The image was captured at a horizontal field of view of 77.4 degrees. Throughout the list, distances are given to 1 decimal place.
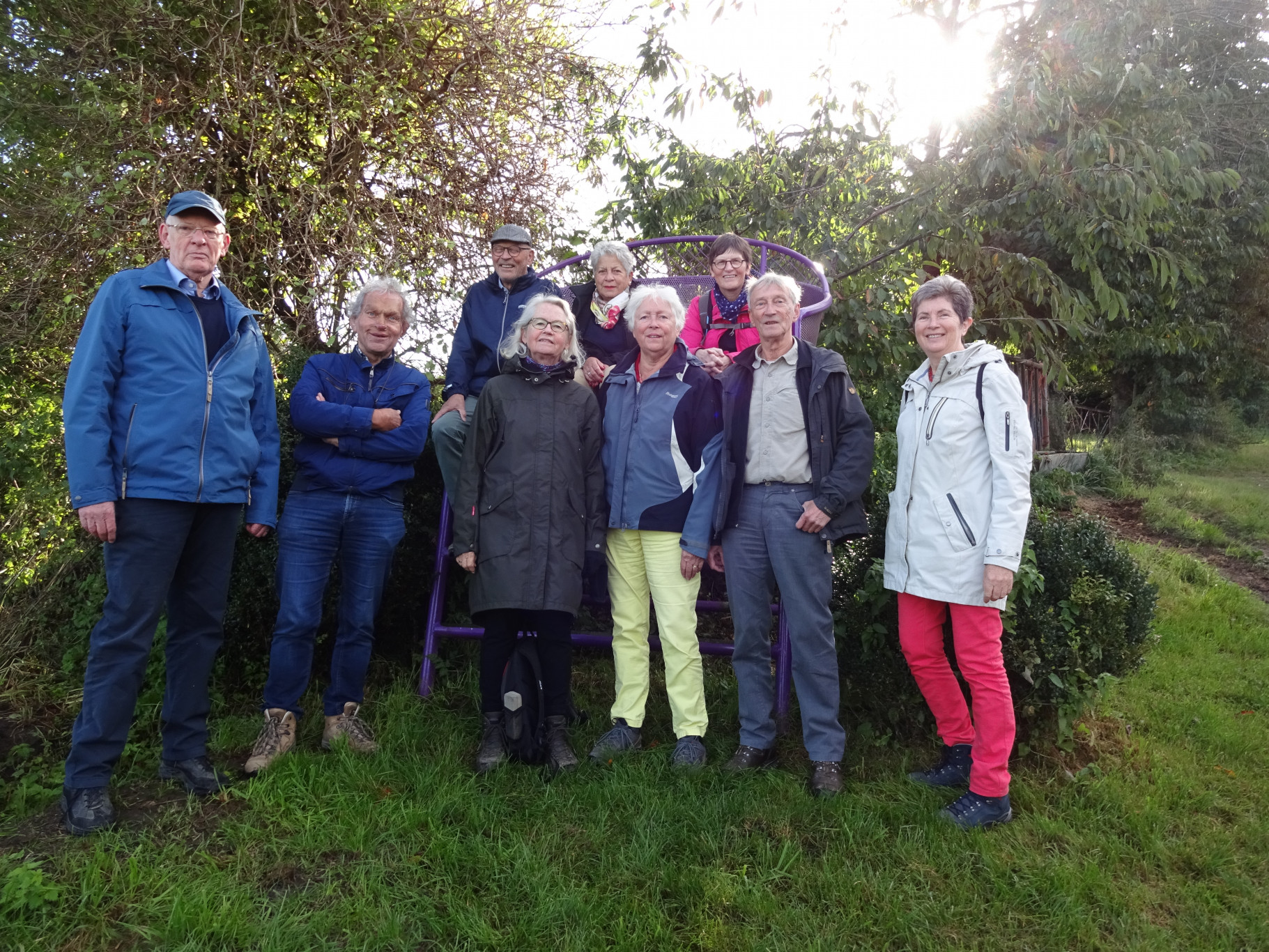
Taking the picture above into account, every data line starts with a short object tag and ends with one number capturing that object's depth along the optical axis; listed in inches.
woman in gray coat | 125.1
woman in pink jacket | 140.6
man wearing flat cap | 156.3
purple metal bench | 145.4
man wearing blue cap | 105.2
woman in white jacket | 109.1
